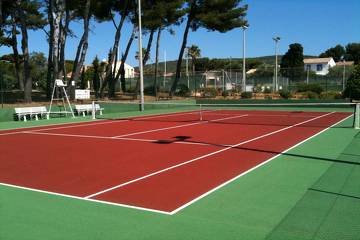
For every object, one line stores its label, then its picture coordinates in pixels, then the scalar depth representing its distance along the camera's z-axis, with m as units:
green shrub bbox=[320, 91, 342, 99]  33.86
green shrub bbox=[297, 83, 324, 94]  38.66
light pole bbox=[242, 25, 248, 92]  41.10
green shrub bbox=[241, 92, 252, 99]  38.28
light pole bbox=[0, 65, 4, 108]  23.25
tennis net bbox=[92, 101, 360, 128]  22.44
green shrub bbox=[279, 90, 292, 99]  36.53
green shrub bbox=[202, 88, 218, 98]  41.18
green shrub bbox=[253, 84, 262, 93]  43.13
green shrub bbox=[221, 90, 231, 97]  40.55
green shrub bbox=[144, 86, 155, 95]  43.08
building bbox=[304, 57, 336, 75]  103.50
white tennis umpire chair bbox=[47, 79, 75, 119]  22.03
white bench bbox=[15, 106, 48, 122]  21.45
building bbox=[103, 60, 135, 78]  106.20
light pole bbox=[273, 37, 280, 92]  40.60
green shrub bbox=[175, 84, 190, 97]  41.47
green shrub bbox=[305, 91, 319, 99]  35.06
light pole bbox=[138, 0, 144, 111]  26.31
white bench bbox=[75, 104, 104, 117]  24.36
